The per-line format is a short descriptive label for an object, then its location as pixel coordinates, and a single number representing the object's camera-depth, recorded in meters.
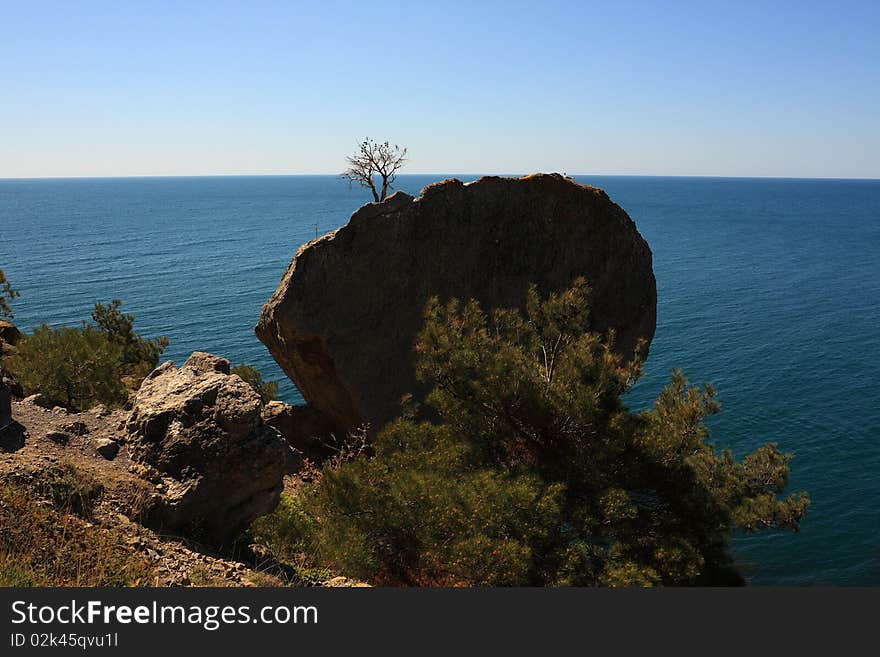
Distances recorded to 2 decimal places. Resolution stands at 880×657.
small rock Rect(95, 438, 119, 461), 12.82
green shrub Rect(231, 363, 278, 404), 27.42
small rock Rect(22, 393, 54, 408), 15.31
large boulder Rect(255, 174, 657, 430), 22.92
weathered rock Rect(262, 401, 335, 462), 25.36
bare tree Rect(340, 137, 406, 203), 36.28
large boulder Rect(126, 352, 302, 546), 12.48
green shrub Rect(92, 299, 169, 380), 30.19
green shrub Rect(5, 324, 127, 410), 20.83
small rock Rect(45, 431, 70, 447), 12.59
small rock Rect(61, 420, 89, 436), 13.33
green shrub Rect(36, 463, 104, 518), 10.59
